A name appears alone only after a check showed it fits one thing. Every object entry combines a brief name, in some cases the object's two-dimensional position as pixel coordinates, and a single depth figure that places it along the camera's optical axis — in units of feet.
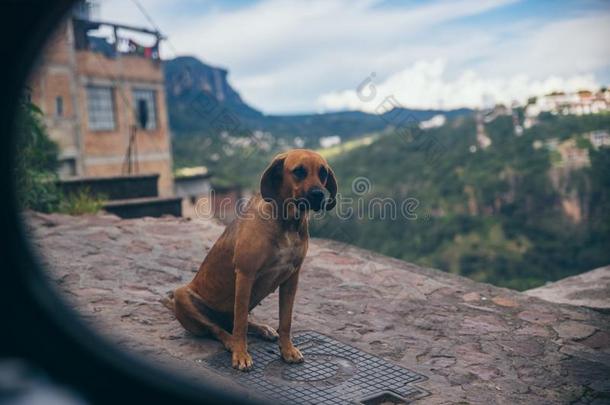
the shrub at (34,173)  27.43
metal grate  11.96
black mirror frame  5.80
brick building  67.92
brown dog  12.21
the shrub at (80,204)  29.60
